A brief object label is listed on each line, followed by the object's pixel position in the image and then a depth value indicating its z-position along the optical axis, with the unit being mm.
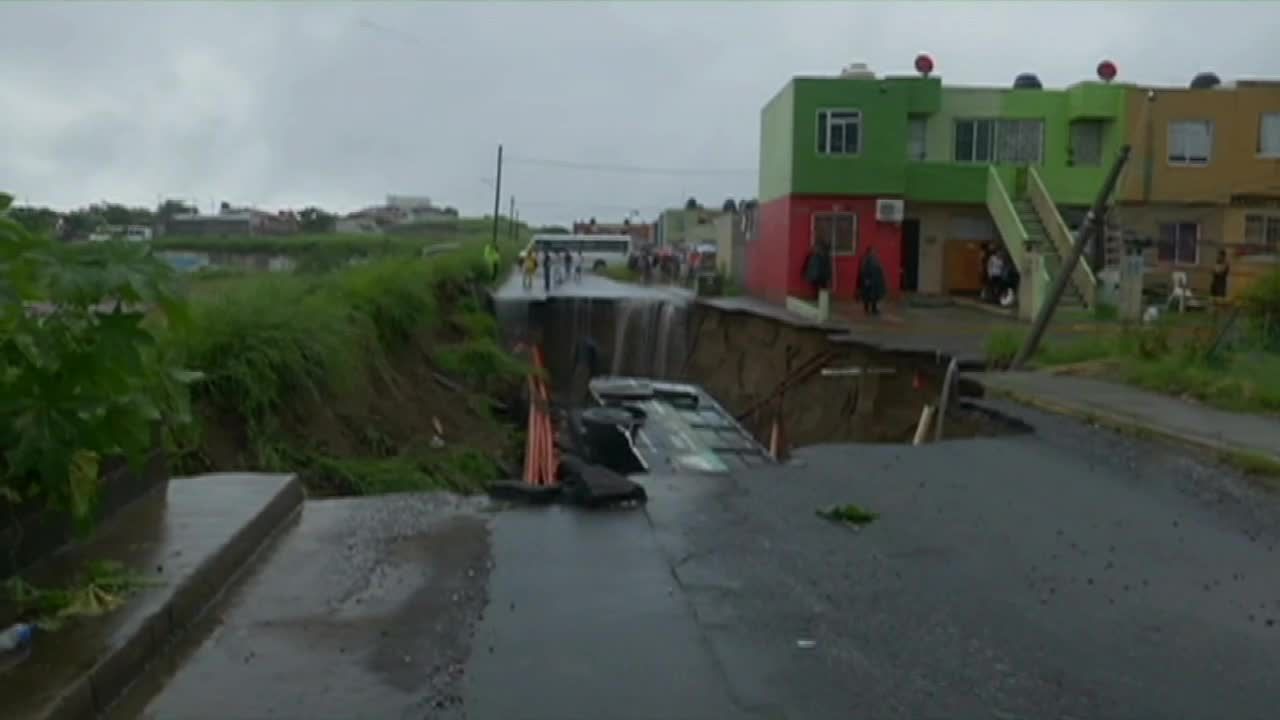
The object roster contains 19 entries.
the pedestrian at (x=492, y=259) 44562
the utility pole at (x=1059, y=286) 19406
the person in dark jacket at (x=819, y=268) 37781
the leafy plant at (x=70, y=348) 4832
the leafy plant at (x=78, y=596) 5375
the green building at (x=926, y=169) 40719
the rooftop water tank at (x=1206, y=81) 46944
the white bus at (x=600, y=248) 80750
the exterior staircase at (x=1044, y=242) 33969
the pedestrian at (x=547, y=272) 46506
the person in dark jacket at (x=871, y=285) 34875
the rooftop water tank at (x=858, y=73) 41594
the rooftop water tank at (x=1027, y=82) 45900
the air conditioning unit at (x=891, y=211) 40375
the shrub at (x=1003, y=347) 20656
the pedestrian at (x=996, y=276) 39094
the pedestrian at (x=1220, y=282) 32469
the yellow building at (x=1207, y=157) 41469
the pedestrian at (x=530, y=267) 50656
